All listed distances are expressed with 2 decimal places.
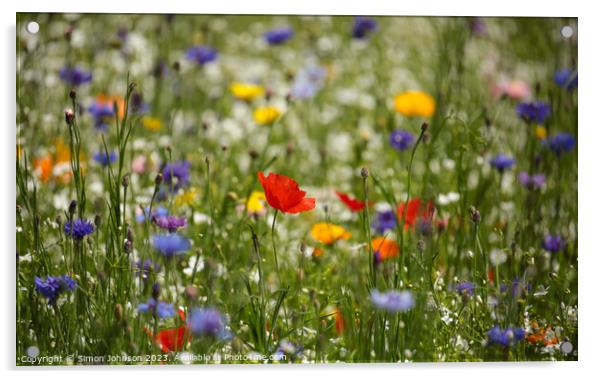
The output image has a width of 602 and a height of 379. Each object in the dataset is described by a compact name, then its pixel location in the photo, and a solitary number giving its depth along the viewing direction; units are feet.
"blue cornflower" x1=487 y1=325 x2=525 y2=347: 15.85
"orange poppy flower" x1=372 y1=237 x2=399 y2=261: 16.34
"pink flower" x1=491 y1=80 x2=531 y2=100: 19.60
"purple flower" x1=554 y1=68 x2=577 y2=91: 17.49
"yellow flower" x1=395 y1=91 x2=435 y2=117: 19.75
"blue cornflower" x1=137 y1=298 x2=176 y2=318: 15.06
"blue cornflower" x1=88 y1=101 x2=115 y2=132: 18.66
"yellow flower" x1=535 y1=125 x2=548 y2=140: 18.24
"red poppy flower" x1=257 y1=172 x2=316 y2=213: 14.64
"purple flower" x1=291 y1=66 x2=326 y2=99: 20.70
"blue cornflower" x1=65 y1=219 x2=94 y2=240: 14.96
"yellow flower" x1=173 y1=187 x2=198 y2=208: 16.84
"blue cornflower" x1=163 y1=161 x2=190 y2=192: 17.31
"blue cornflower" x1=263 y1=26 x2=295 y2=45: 20.56
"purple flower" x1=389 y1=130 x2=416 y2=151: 18.97
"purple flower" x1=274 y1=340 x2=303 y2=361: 15.60
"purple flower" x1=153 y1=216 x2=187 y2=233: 15.80
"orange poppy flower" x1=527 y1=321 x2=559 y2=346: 16.11
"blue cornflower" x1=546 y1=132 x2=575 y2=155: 17.47
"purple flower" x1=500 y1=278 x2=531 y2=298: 15.99
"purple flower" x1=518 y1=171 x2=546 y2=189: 17.88
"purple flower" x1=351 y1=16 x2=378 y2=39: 19.26
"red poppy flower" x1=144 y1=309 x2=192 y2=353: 15.37
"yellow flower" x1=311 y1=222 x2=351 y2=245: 16.88
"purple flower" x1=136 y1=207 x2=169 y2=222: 16.25
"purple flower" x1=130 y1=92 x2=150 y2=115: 18.41
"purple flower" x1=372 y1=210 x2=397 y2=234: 17.35
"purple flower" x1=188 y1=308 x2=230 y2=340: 15.40
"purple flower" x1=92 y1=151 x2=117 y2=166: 17.25
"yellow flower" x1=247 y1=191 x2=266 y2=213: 16.99
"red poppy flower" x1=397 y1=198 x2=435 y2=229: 16.87
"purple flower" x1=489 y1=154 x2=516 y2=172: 17.76
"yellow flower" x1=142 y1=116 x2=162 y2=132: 19.25
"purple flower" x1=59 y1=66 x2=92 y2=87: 18.28
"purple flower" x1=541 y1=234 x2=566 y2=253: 17.03
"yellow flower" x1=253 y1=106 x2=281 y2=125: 19.56
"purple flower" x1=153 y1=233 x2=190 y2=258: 15.64
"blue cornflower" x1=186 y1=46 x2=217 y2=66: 20.20
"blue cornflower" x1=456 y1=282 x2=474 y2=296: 15.99
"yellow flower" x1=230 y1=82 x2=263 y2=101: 20.39
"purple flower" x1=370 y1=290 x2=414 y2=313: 15.45
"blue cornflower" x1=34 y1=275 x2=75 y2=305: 15.05
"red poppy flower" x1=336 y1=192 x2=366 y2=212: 16.19
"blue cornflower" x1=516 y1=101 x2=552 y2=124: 18.15
